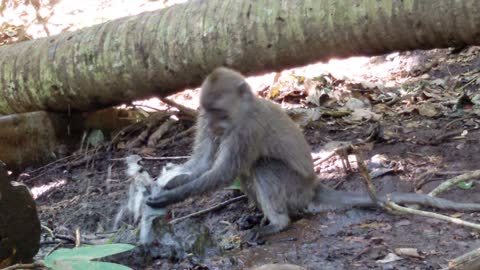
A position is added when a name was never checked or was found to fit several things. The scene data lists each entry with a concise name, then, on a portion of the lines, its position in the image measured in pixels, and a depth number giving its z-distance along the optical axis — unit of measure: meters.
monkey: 5.07
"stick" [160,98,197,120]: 7.22
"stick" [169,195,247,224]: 5.31
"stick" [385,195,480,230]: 4.08
